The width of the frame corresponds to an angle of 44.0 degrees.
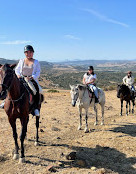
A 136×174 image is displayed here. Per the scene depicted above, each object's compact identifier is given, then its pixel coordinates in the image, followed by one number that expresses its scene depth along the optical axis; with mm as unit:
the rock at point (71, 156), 5980
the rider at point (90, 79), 10031
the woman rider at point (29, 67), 6379
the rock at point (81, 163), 5641
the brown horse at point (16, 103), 5355
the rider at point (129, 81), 14637
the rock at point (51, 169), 5173
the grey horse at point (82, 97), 8422
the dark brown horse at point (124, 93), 13884
